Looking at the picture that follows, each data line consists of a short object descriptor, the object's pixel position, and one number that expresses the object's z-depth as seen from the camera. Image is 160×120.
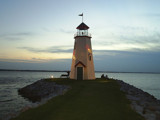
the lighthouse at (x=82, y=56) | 30.78
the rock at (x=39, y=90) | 23.69
